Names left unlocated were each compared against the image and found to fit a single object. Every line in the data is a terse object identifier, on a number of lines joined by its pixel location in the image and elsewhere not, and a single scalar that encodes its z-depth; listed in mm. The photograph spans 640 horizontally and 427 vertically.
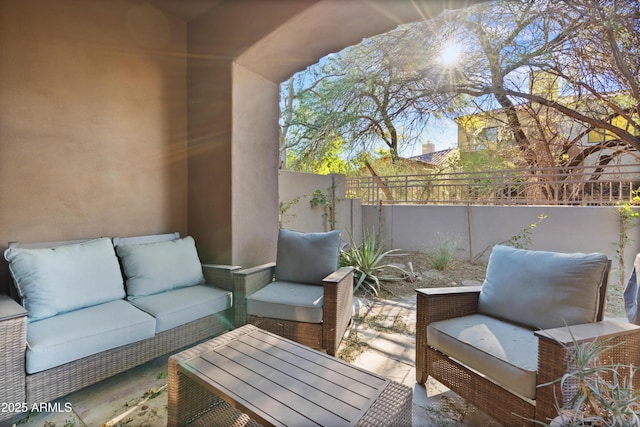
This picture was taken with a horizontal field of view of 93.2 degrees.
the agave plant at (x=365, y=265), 4234
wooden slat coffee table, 1190
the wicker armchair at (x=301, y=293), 2395
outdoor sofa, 1714
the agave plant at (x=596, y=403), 864
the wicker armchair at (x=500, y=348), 1400
